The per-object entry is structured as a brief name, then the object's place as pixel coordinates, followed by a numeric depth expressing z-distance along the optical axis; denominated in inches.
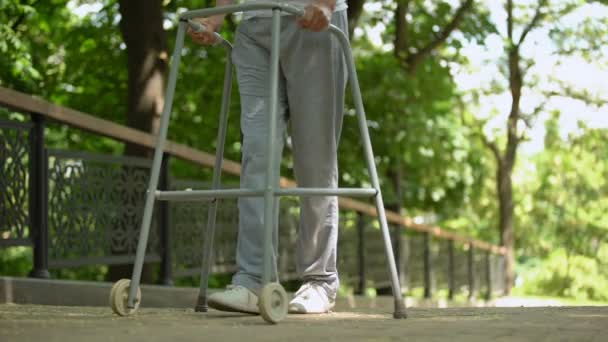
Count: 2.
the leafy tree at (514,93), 959.6
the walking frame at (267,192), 119.1
